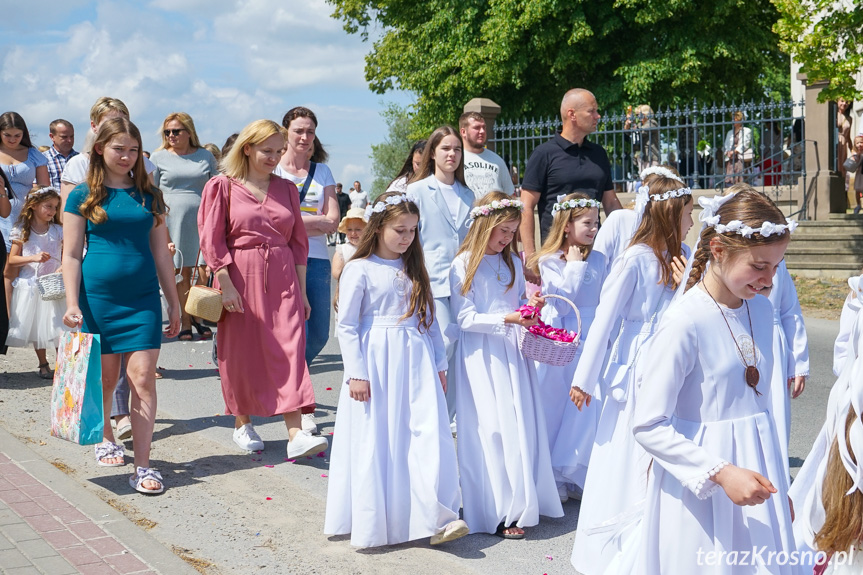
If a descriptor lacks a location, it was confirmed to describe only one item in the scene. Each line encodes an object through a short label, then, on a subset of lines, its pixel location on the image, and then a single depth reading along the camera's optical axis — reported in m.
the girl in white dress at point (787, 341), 5.16
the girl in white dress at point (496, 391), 5.02
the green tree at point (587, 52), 24.45
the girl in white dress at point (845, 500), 2.67
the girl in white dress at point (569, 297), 5.70
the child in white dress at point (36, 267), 8.93
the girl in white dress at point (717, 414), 3.08
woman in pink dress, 6.27
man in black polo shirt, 7.29
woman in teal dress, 5.73
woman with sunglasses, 9.12
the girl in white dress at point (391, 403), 4.76
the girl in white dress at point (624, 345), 4.44
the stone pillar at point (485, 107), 17.11
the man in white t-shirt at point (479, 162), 7.63
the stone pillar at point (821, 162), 17.33
